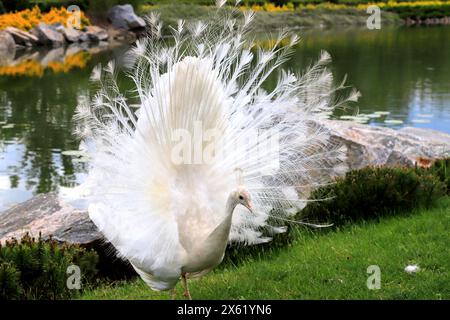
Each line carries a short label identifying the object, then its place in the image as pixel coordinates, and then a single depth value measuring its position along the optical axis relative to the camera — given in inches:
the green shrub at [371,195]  287.4
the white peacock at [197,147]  193.2
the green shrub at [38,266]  233.1
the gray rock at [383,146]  349.1
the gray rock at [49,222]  277.7
